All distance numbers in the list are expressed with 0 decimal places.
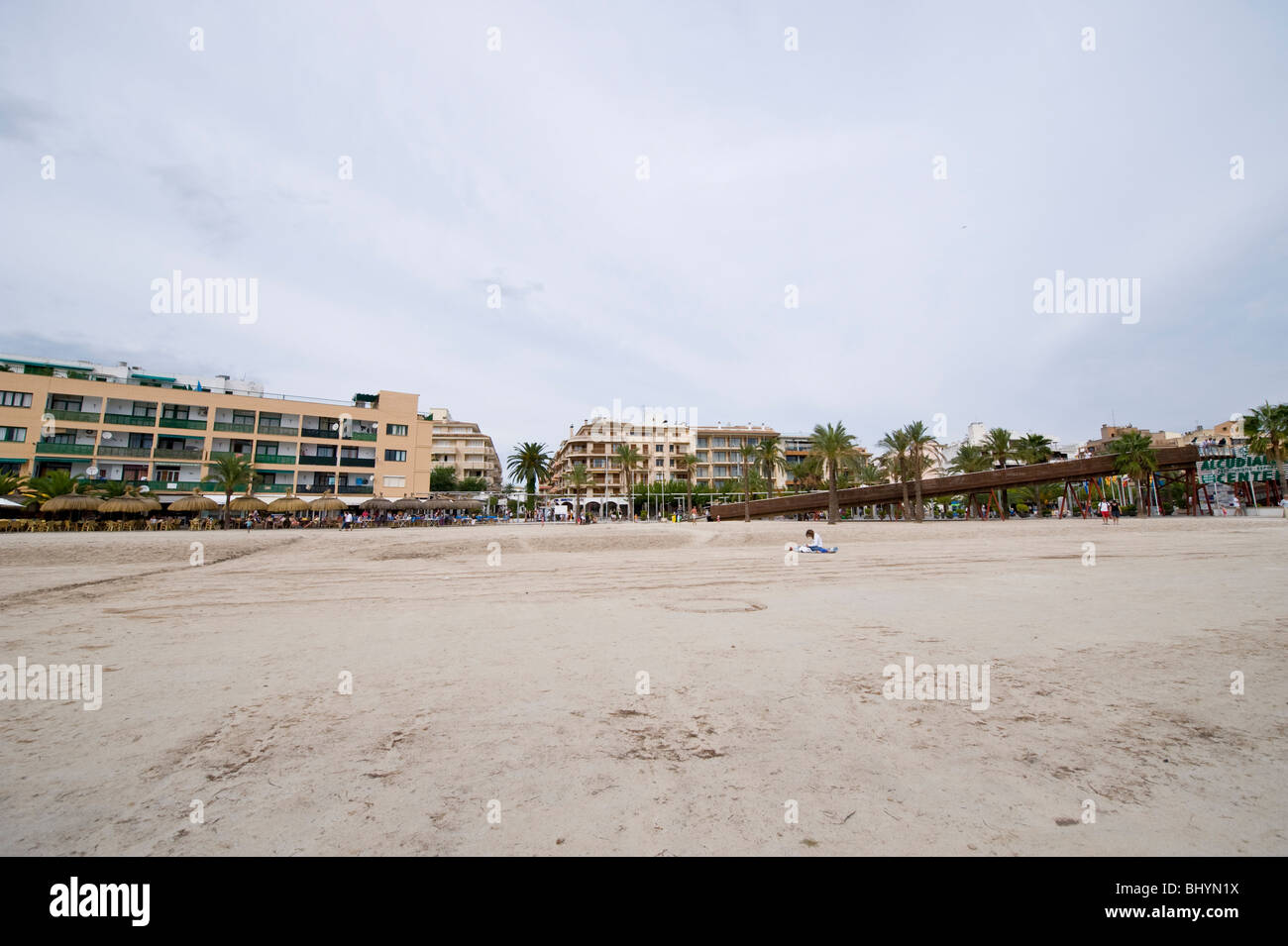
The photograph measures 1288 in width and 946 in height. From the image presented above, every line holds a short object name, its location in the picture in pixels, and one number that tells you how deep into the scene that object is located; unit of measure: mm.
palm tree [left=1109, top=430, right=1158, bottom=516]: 49531
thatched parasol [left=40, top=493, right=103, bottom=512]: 37938
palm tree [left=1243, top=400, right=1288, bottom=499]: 49750
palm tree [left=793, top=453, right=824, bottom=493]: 93106
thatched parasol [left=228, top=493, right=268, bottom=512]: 45781
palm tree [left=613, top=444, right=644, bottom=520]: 91675
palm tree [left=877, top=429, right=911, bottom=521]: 59912
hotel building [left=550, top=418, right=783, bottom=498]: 111688
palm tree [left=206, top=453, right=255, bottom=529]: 44500
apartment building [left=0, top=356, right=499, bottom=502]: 53094
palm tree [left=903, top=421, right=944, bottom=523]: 55969
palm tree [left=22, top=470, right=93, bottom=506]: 41000
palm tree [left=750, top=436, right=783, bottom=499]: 85625
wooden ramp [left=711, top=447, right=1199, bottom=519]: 49188
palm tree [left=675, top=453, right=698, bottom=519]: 92844
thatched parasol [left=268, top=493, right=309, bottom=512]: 48406
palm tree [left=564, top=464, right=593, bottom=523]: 93406
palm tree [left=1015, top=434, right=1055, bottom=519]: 67625
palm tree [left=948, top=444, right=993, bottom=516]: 76369
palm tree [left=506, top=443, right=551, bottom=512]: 90438
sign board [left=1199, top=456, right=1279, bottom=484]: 56094
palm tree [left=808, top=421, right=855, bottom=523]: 60312
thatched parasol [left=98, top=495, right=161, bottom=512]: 39625
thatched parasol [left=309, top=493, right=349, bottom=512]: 49656
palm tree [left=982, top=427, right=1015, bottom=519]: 66375
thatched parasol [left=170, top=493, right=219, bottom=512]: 45094
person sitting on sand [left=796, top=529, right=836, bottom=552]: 25734
